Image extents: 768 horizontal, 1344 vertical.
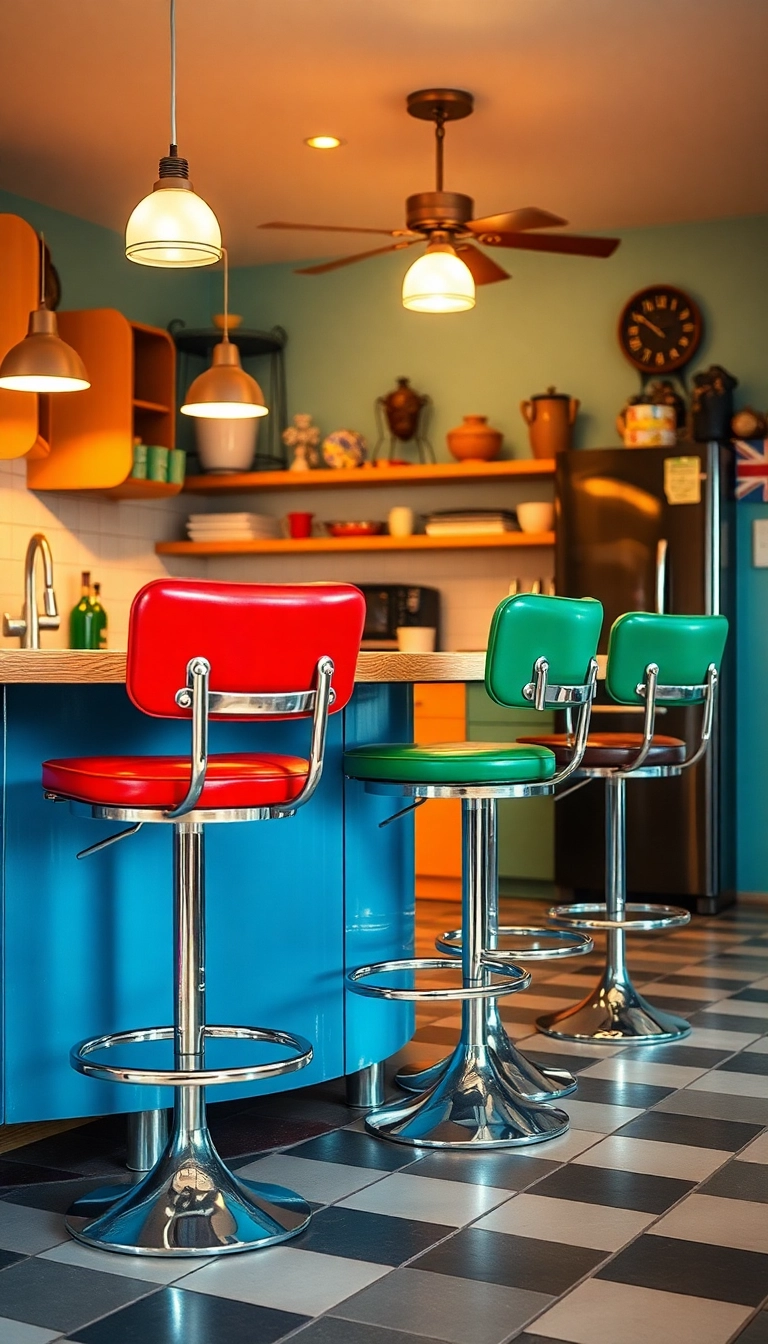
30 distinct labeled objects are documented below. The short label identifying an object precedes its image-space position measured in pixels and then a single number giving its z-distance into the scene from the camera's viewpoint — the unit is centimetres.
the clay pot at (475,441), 627
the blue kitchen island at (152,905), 256
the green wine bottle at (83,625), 599
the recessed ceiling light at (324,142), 518
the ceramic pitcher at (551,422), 616
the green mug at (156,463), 607
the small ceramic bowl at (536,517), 614
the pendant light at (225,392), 429
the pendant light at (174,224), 321
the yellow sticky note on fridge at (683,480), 567
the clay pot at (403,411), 650
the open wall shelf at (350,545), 614
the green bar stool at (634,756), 346
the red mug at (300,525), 666
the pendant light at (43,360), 394
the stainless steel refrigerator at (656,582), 567
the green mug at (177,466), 618
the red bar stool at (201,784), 208
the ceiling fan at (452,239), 433
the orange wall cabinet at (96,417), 584
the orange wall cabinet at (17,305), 514
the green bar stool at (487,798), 279
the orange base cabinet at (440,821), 594
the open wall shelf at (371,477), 615
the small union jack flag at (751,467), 589
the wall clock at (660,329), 610
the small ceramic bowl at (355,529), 648
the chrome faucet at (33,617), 367
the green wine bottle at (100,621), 605
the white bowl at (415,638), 624
